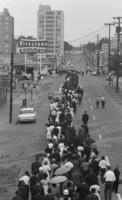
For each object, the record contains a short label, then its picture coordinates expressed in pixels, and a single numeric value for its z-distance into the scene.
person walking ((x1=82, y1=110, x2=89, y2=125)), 35.46
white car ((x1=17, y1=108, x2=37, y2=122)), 42.05
